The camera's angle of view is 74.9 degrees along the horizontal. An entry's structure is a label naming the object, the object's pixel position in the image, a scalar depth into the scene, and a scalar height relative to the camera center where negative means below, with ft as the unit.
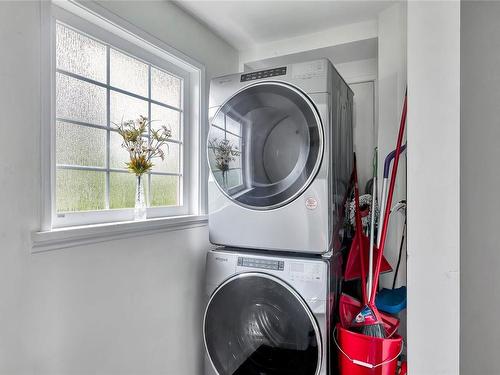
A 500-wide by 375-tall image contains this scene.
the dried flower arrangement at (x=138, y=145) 5.27 +0.68
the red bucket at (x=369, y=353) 4.65 -2.42
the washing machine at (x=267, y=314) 4.88 -2.06
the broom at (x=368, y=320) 4.88 -2.03
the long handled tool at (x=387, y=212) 5.06 -0.42
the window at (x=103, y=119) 4.45 +1.04
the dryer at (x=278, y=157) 4.96 +0.47
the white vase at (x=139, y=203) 5.29 -0.28
